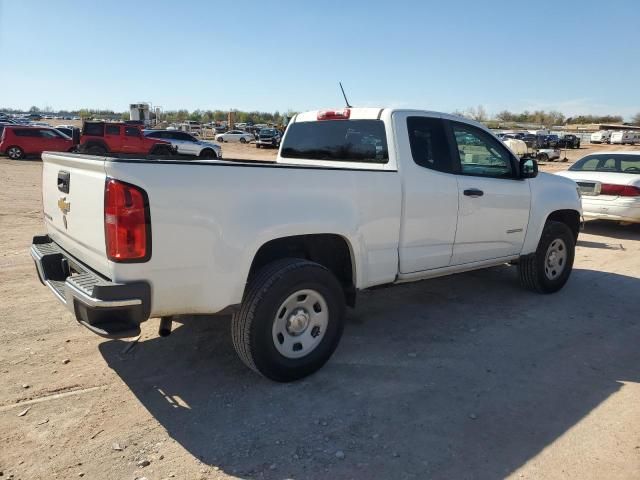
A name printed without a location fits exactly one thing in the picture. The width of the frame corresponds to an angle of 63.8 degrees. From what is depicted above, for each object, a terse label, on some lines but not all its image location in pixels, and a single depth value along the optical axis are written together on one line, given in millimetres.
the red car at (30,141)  24578
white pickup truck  2902
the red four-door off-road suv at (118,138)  23562
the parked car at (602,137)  67312
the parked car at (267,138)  43000
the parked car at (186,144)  25688
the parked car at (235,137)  53656
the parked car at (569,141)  52112
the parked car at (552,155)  34656
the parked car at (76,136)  21281
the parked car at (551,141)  49056
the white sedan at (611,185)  9227
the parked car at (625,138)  63219
